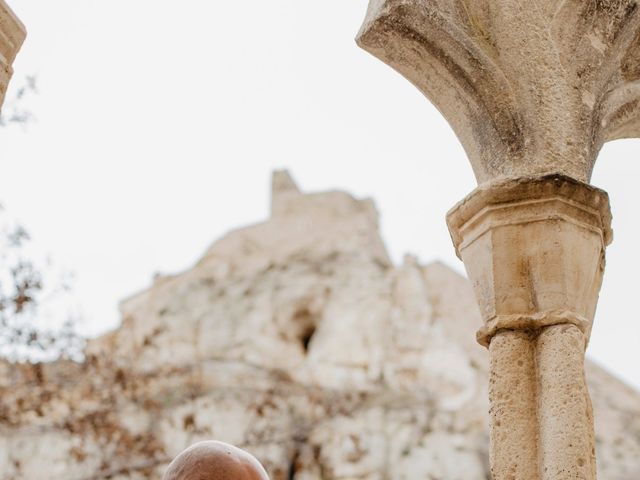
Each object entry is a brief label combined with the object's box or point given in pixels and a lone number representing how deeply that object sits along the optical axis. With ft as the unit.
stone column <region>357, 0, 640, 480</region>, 9.45
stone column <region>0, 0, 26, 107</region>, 9.36
